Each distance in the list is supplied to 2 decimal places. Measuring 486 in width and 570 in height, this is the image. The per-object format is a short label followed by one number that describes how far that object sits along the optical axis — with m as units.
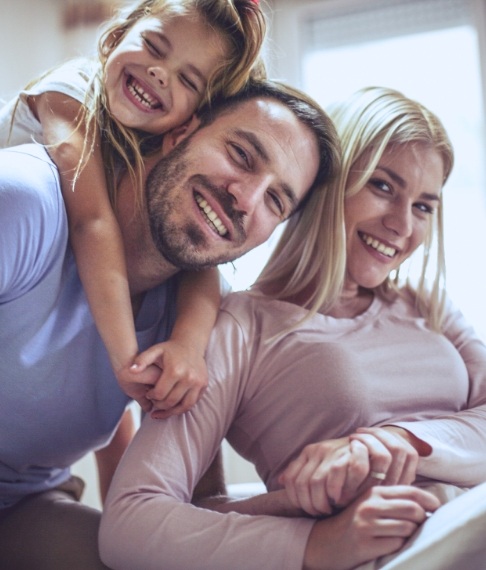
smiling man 1.22
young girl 1.24
